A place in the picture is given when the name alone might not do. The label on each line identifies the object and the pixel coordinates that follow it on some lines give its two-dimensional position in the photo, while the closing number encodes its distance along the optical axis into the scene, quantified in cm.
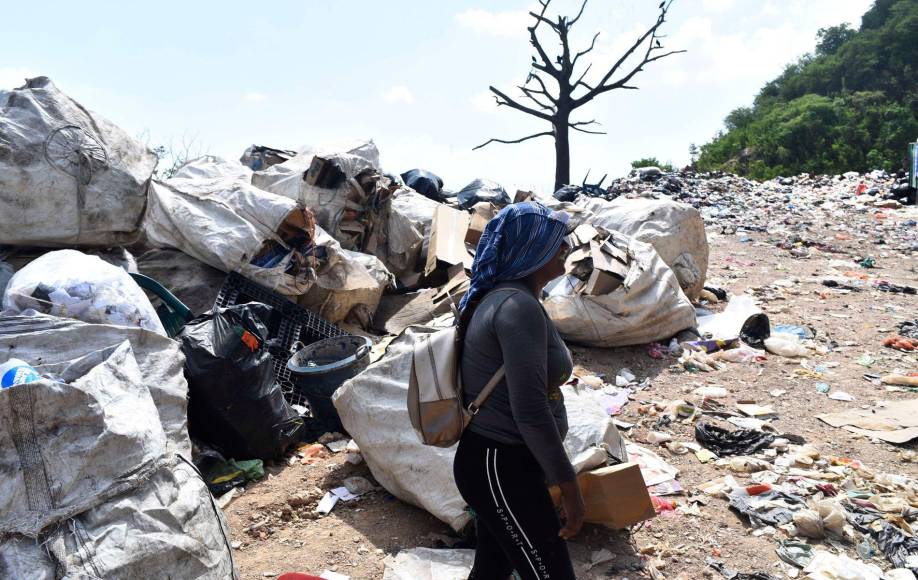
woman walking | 156
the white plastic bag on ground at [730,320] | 502
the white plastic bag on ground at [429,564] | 240
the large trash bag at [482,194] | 734
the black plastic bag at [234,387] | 302
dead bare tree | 1393
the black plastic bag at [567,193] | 977
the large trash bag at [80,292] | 276
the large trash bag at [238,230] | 404
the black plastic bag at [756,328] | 497
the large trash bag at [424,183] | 739
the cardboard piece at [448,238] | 536
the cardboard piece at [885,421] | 348
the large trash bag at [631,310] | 450
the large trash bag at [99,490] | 171
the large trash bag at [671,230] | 544
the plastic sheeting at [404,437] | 263
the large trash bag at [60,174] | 322
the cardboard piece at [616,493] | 251
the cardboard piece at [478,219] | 566
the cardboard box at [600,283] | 443
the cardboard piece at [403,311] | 486
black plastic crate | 384
